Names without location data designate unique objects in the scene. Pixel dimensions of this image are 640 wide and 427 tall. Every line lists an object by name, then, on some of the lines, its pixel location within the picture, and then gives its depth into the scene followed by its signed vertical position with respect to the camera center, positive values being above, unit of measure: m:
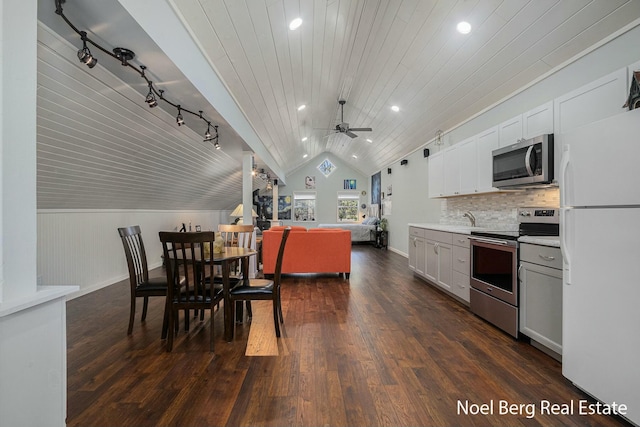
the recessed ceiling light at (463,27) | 2.97 +1.84
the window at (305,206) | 11.92 +0.24
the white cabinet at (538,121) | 2.76 +0.87
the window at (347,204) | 11.91 +0.32
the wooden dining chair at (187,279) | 2.33 -0.53
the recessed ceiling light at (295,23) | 2.98 +1.88
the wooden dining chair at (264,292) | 2.67 -0.71
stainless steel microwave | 2.63 +0.47
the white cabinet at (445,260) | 3.49 -0.63
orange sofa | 4.91 -0.64
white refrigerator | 1.57 -0.26
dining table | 2.55 -0.55
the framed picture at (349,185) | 11.88 +1.06
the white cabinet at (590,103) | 2.18 +0.85
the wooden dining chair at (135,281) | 2.69 -0.64
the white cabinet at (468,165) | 3.84 +0.62
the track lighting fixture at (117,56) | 1.68 +1.04
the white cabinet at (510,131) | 3.16 +0.88
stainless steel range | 2.57 -0.54
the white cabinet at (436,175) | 4.75 +0.61
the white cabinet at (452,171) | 4.27 +0.60
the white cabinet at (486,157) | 3.51 +0.66
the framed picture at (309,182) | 11.91 +1.22
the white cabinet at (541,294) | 2.22 -0.64
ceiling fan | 5.84 +1.65
